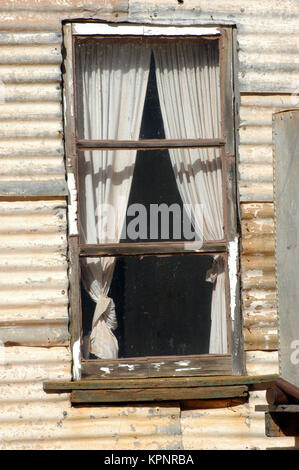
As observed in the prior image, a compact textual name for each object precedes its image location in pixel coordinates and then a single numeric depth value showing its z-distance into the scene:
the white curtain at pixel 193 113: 11.35
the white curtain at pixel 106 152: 11.15
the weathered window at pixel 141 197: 11.06
